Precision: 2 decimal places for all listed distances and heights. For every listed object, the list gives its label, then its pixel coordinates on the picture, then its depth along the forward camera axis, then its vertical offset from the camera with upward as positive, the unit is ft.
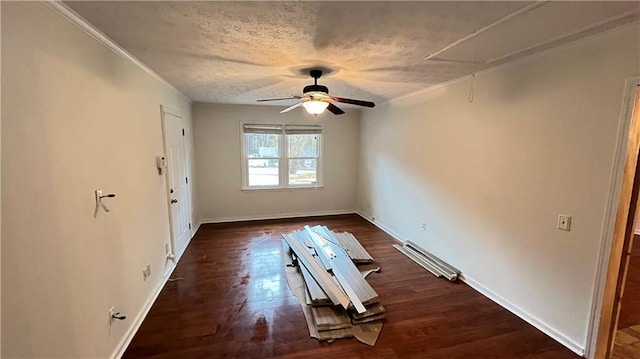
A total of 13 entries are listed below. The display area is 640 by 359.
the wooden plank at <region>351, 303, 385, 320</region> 8.25 -4.91
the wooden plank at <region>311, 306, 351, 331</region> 7.90 -4.97
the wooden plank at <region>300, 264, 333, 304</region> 8.74 -4.68
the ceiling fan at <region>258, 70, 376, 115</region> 9.05 +1.65
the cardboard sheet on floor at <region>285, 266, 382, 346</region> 7.55 -5.11
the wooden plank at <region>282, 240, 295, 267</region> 12.03 -4.96
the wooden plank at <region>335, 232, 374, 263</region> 12.26 -4.70
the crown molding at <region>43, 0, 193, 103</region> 4.89 +2.46
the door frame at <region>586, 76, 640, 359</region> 6.09 -1.75
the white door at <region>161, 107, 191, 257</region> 11.33 -1.48
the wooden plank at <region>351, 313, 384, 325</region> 8.14 -5.04
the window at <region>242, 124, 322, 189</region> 18.25 -0.49
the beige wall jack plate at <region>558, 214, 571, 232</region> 7.19 -1.82
